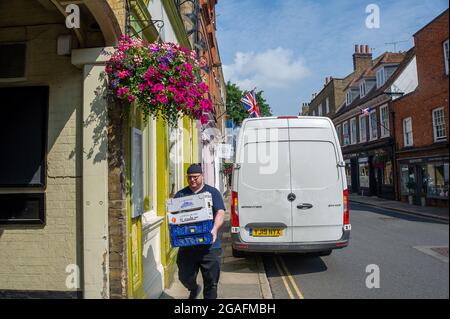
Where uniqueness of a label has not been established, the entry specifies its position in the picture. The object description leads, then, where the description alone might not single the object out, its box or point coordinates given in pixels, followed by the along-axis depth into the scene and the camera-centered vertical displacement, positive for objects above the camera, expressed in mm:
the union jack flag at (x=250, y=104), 14609 +3212
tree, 36234 +8335
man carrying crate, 3992 -892
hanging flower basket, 3334 +1016
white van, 5688 -193
